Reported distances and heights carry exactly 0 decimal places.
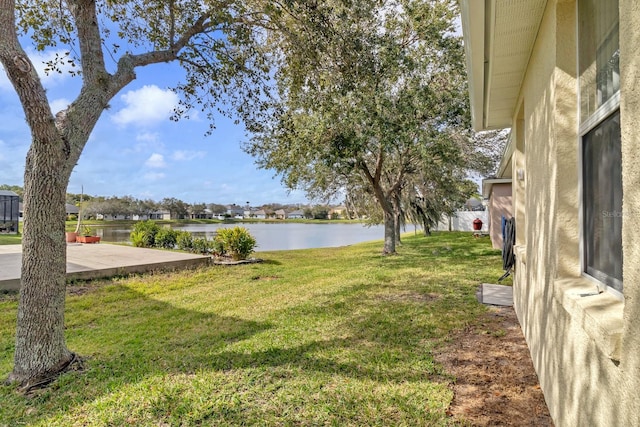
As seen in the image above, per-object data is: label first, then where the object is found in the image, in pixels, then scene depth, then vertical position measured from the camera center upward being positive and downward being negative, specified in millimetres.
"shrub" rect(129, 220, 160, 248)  15578 -758
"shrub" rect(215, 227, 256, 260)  11320 -718
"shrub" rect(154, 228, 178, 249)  15095 -829
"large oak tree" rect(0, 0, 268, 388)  3223 +1344
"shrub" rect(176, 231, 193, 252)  13672 -878
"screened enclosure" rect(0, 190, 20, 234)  20281 +361
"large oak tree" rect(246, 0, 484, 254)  5727 +2609
